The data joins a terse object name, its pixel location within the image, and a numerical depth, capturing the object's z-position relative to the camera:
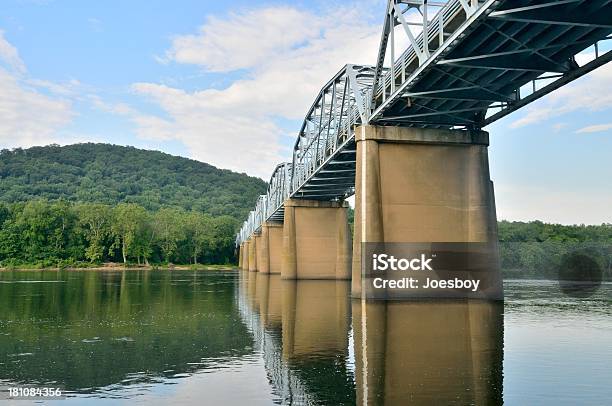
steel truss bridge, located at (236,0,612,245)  20.98
